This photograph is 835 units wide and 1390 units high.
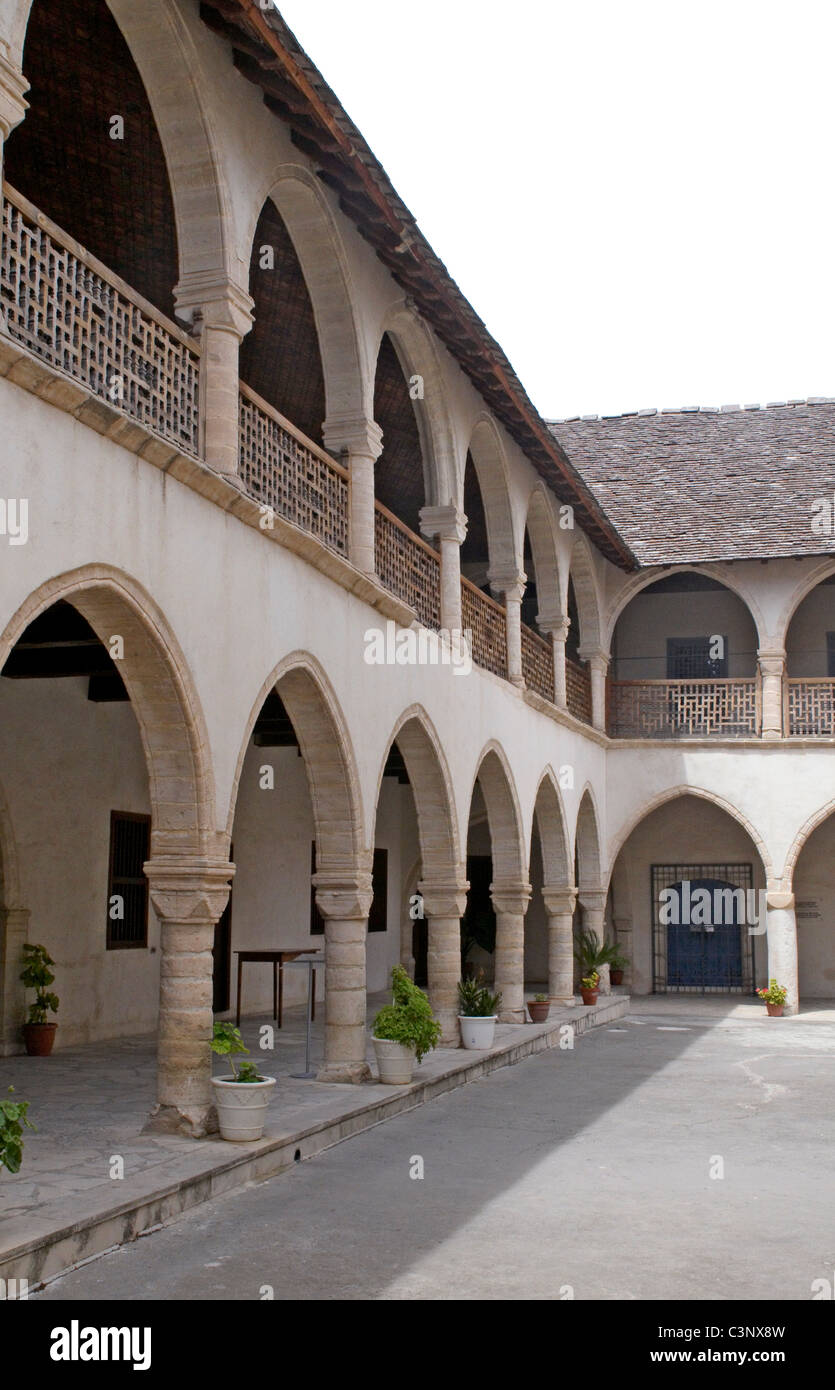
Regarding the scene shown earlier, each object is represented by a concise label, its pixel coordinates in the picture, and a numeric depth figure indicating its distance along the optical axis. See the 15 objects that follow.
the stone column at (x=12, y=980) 12.44
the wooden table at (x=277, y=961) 15.11
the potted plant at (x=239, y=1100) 8.45
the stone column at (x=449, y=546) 14.32
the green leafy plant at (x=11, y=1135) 5.72
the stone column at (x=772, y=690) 21.73
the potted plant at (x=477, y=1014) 13.79
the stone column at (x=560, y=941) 19.09
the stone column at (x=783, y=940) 21.05
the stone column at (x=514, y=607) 16.81
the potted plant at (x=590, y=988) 19.25
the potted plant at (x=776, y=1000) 20.66
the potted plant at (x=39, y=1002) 12.43
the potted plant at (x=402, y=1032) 11.23
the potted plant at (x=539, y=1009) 16.78
